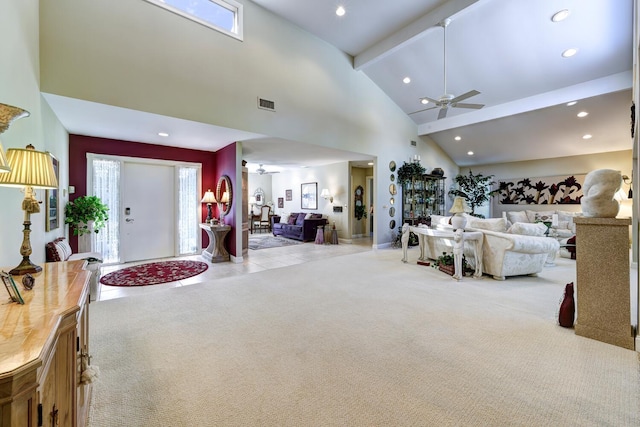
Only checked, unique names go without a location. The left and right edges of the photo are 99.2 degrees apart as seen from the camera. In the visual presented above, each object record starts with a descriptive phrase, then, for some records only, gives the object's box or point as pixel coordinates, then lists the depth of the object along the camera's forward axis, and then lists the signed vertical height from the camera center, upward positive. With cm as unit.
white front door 564 +6
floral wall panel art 820 +66
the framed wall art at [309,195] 958 +65
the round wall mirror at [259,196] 1166 +75
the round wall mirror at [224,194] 582 +45
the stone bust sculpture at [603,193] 243 +16
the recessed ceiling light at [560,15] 446 +324
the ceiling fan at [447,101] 448 +190
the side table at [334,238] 815 -75
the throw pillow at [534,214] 793 -9
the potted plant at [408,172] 805 +120
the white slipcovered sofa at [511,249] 417 -59
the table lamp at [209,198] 618 +36
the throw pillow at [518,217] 813 -17
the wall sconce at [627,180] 698 +78
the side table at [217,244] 562 -63
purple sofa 866 -44
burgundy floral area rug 429 -102
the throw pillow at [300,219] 890 -19
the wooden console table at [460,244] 434 -53
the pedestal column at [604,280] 236 -63
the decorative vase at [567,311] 269 -99
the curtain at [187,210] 627 +10
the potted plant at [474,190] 972 +78
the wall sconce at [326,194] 889 +62
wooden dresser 66 -39
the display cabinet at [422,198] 838 +45
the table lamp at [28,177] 143 +21
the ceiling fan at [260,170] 927 +151
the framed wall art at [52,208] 342 +10
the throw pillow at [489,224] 483 -23
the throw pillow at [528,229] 476 -31
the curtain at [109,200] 533 +30
